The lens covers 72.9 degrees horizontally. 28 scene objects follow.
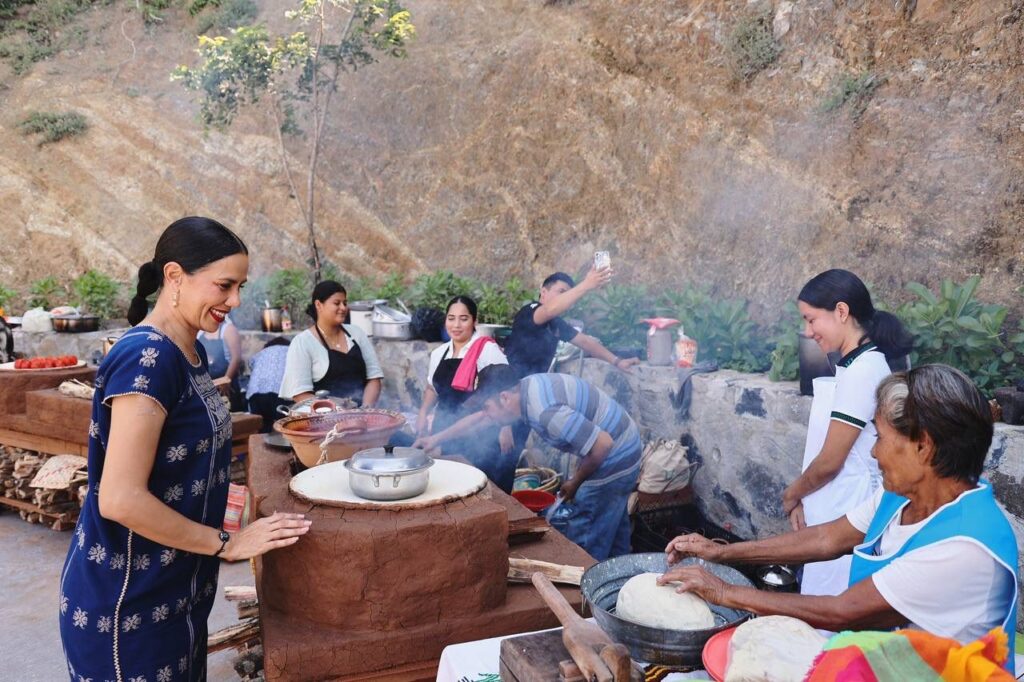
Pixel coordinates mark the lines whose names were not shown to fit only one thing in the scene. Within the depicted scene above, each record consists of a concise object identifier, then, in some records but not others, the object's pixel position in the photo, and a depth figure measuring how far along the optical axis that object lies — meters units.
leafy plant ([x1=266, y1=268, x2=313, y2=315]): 9.48
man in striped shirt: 3.84
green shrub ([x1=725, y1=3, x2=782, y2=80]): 10.80
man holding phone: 4.69
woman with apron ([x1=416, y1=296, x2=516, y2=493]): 4.38
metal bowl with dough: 1.54
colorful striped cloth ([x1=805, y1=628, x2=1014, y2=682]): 1.17
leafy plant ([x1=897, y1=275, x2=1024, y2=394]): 3.66
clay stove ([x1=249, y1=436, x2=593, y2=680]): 2.04
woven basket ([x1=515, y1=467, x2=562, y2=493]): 5.07
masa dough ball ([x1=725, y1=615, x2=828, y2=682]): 1.33
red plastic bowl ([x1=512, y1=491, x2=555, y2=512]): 4.27
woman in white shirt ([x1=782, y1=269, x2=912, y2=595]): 2.73
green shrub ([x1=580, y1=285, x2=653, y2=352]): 6.10
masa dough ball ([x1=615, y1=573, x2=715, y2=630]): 1.64
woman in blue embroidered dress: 1.73
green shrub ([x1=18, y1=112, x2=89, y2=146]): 15.12
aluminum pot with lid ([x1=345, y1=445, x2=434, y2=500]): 2.17
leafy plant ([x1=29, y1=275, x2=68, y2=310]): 10.90
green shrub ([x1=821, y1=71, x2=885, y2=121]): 9.30
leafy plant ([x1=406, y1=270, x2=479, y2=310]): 7.90
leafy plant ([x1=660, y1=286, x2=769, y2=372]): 4.91
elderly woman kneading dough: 1.56
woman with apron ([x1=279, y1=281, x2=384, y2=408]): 4.61
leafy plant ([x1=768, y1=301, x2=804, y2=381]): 4.41
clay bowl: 2.83
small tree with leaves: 9.67
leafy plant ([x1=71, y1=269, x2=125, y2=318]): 10.33
